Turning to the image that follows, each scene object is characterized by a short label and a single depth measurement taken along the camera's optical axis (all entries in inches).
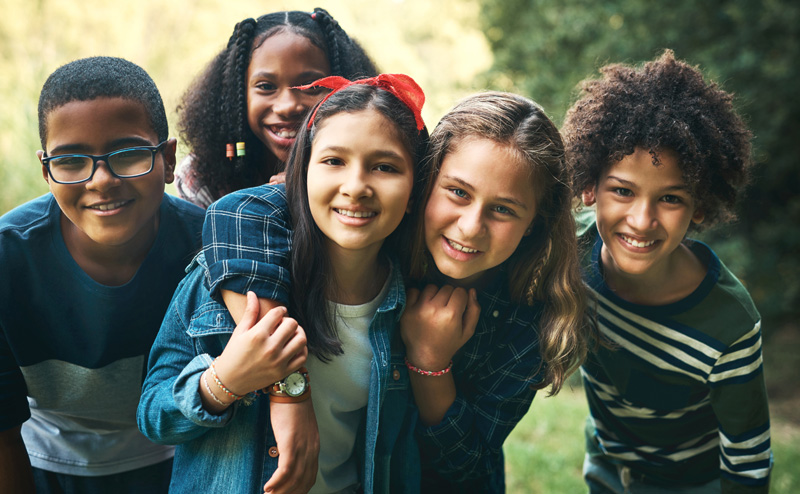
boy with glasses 77.2
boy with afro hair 91.7
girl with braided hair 100.7
